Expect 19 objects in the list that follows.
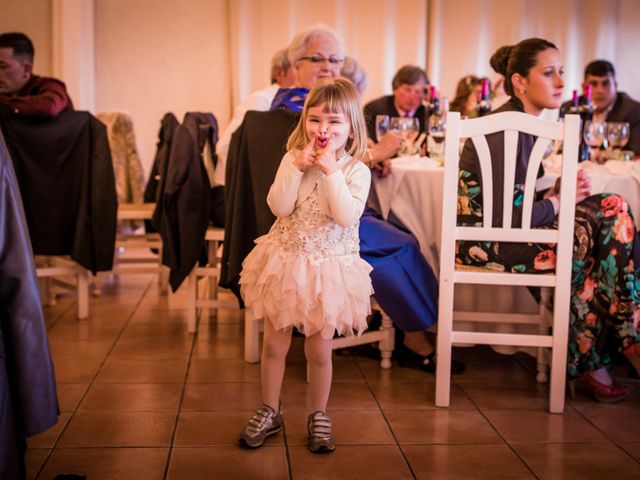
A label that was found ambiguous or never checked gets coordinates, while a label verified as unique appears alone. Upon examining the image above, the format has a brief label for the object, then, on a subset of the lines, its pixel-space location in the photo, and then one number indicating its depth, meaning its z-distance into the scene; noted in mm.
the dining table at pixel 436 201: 2848
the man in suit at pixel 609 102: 4699
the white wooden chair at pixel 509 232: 2402
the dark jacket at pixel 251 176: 2732
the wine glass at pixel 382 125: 3291
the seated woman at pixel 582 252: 2564
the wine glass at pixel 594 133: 3236
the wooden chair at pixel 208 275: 3373
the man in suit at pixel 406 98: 4445
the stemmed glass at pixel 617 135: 3281
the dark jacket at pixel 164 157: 3562
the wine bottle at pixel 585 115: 3211
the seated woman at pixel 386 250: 2785
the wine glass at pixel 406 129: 3281
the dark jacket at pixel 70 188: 3447
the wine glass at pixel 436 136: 3301
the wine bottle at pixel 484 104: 3426
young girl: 2061
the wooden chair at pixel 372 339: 2949
